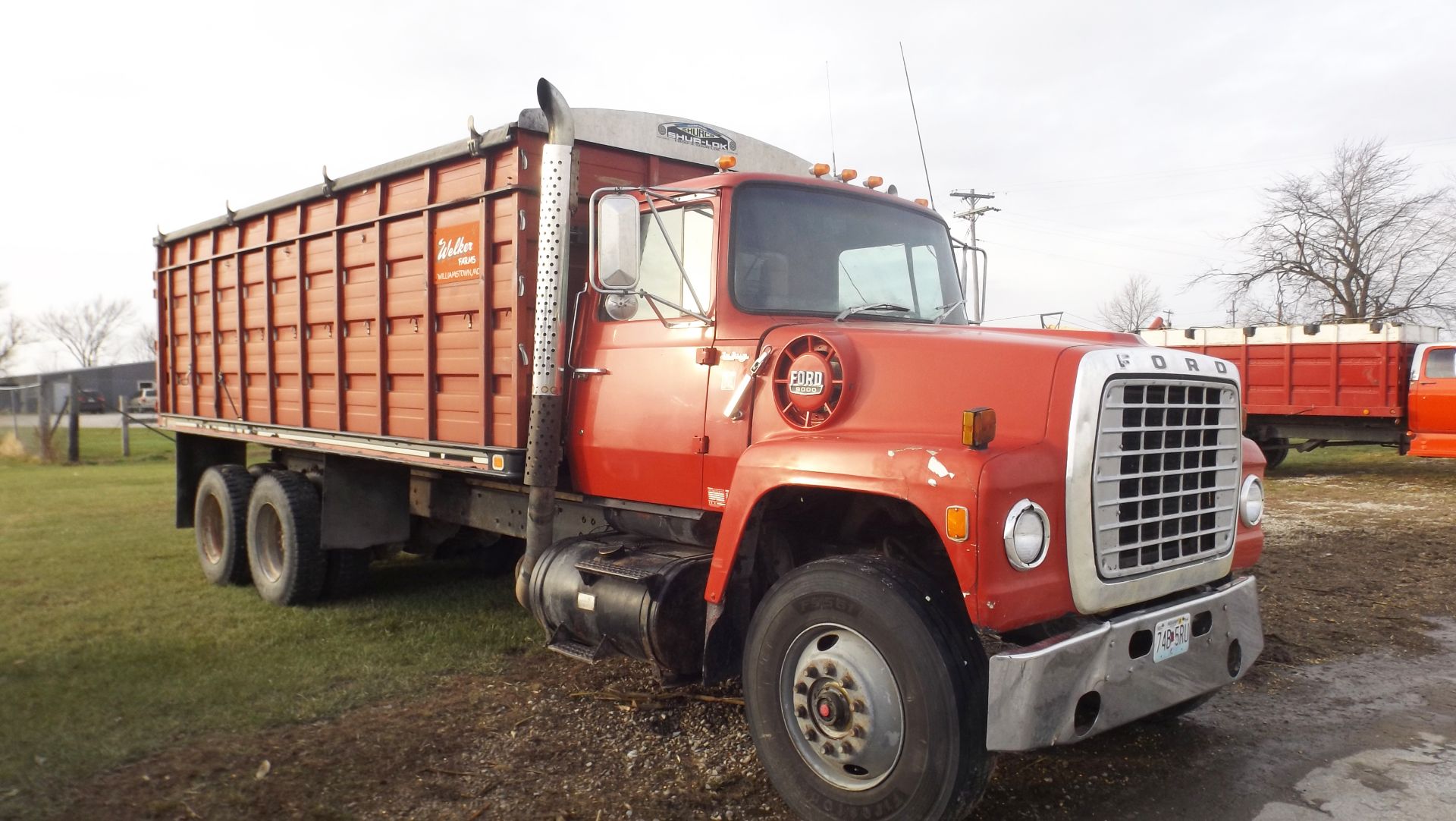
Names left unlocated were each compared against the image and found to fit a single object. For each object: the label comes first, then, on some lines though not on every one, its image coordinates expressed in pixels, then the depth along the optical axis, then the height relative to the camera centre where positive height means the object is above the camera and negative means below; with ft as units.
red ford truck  10.57 -0.92
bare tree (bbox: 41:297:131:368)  241.14 +7.90
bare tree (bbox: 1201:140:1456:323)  92.32 +10.99
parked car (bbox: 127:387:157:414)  123.54 -3.62
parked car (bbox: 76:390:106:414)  131.54 -3.73
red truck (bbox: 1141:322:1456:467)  46.32 -0.32
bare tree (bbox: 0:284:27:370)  178.29 +5.25
